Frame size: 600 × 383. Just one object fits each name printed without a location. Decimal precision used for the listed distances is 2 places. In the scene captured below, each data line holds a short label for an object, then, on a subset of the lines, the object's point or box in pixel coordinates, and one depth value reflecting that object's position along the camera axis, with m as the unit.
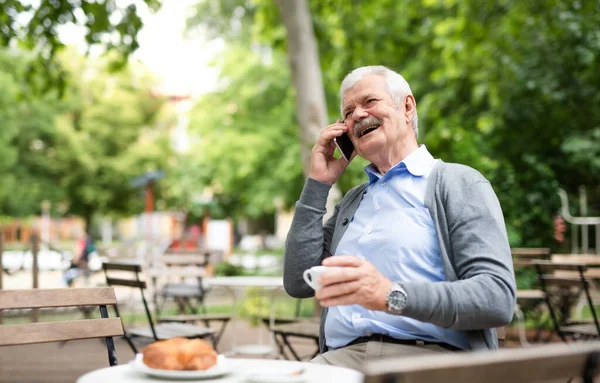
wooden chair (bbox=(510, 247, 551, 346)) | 7.54
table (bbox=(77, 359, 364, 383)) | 1.89
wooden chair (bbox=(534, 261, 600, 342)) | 5.11
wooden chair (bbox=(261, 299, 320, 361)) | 4.80
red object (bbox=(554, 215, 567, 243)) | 10.70
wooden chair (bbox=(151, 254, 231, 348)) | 5.98
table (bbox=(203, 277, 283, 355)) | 5.50
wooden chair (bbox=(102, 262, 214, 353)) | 4.95
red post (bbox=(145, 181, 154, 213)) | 19.30
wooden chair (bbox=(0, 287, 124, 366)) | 2.59
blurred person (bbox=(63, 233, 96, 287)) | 10.06
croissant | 1.92
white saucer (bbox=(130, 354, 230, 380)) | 1.90
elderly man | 2.20
